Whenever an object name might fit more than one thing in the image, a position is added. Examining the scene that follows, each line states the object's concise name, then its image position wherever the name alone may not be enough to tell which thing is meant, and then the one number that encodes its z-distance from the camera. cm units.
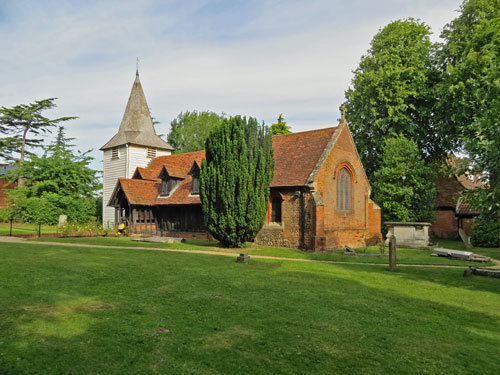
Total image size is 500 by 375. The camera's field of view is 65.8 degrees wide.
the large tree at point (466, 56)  2739
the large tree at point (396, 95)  3244
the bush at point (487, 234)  2712
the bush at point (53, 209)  4000
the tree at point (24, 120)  5141
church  2319
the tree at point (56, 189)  4047
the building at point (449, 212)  3388
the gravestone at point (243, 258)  1579
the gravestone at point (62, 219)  3308
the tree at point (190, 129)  6162
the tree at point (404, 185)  2991
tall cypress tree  2094
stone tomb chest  2478
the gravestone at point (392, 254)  1475
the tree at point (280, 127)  4997
